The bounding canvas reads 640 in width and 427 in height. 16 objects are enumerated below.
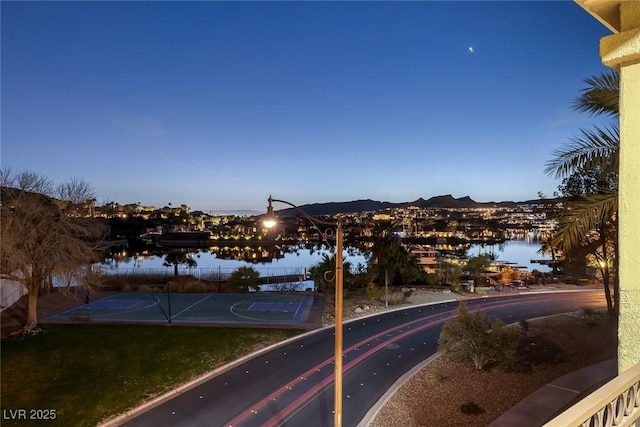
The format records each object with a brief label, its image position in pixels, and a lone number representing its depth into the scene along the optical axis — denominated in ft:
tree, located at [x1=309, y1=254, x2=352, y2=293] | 107.14
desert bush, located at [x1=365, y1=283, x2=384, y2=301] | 95.25
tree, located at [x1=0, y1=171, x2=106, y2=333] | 63.52
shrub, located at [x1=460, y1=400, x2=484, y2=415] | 37.09
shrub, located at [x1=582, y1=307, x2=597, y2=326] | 65.33
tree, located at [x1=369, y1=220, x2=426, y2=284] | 109.40
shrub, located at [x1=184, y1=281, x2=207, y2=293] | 113.70
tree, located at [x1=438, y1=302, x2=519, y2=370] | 47.37
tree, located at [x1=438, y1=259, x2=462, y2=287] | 120.16
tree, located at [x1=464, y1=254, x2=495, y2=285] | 135.23
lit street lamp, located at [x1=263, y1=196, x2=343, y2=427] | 29.37
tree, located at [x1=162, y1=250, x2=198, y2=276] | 264.31
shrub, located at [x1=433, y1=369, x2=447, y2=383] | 45.47
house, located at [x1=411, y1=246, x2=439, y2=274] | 188.44
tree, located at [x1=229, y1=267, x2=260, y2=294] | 115.24
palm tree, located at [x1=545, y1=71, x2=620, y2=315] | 27.12
